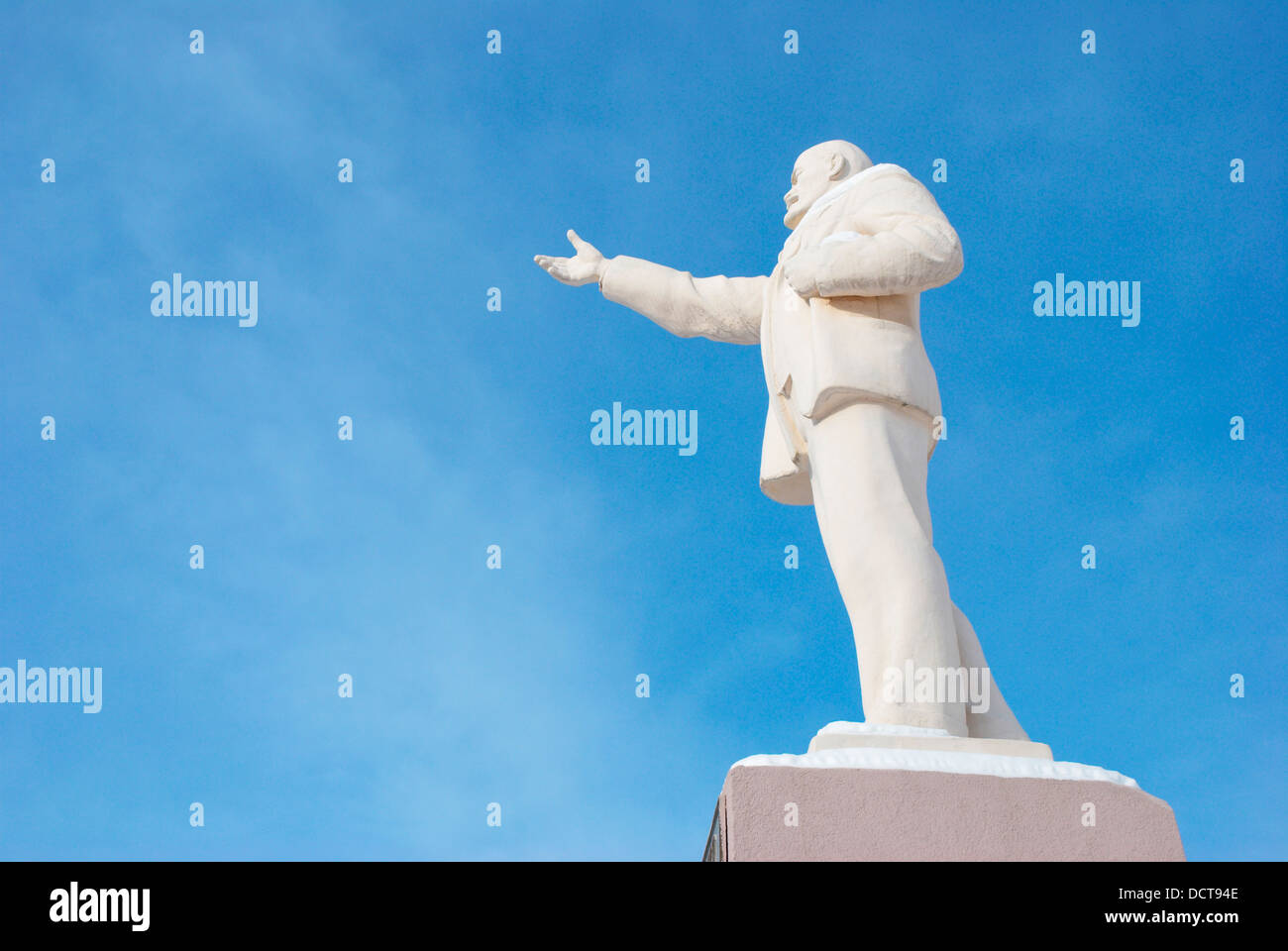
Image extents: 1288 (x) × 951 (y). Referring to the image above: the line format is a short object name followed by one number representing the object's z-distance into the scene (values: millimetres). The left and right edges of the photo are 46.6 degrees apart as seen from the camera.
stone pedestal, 5074
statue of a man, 5844
